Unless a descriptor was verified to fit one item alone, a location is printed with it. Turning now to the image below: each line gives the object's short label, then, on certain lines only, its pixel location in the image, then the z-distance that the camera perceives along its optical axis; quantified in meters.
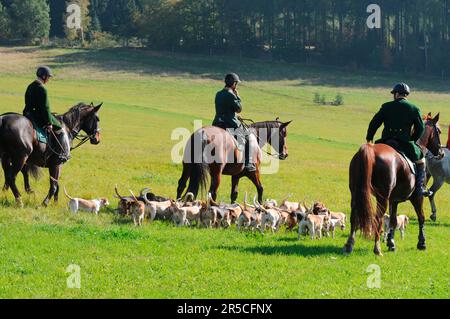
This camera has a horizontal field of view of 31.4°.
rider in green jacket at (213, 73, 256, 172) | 19.88
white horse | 23.36
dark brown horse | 18.33
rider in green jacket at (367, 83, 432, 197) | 16.06
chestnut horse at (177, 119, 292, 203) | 18.52
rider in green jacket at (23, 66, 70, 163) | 18.86
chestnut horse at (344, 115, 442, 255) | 14.52
